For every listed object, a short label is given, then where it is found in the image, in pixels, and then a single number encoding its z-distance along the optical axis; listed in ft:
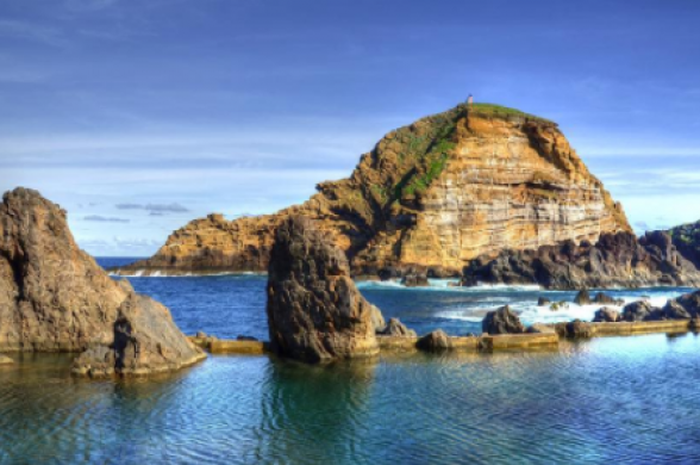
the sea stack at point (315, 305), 93.50
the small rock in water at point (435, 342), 104.27
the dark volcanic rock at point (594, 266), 334.44
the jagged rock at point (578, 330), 121.60
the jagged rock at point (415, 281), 356.67
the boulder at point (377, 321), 120.63
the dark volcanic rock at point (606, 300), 201.61
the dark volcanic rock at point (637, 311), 150.26
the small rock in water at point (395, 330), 113.39
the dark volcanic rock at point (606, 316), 145.59
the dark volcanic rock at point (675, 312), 148.17
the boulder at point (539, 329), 113.70
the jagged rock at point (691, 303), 152.76
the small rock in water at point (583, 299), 202.82
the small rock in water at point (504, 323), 116.26
